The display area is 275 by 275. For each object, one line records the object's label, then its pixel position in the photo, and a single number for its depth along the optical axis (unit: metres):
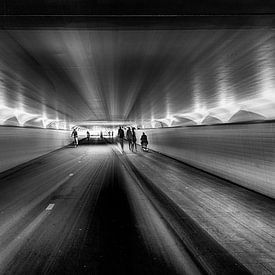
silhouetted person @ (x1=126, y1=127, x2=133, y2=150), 27.42
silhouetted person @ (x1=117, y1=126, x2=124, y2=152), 25.92
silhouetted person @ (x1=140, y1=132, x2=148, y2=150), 28.47
